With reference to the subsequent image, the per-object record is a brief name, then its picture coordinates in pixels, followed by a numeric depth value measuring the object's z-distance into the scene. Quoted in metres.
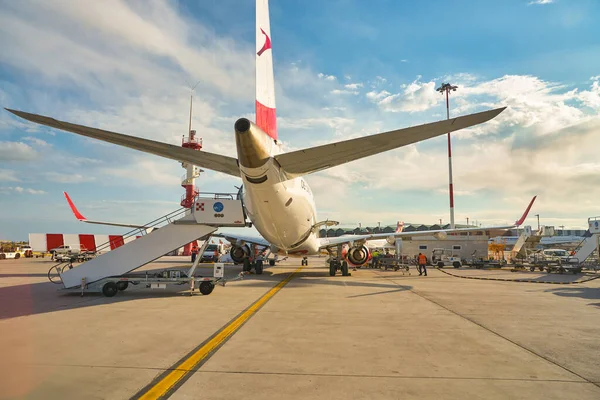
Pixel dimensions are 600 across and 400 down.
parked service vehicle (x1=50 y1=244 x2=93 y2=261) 36.16
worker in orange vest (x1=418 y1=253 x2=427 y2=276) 23.06
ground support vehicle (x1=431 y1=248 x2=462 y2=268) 33.19
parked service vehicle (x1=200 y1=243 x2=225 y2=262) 37.78
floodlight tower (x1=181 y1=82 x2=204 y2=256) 59.66
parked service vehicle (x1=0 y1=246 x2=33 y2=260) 41.86
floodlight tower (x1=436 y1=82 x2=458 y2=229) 47.66
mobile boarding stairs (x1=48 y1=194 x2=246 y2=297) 12.30
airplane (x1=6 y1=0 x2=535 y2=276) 8.32
